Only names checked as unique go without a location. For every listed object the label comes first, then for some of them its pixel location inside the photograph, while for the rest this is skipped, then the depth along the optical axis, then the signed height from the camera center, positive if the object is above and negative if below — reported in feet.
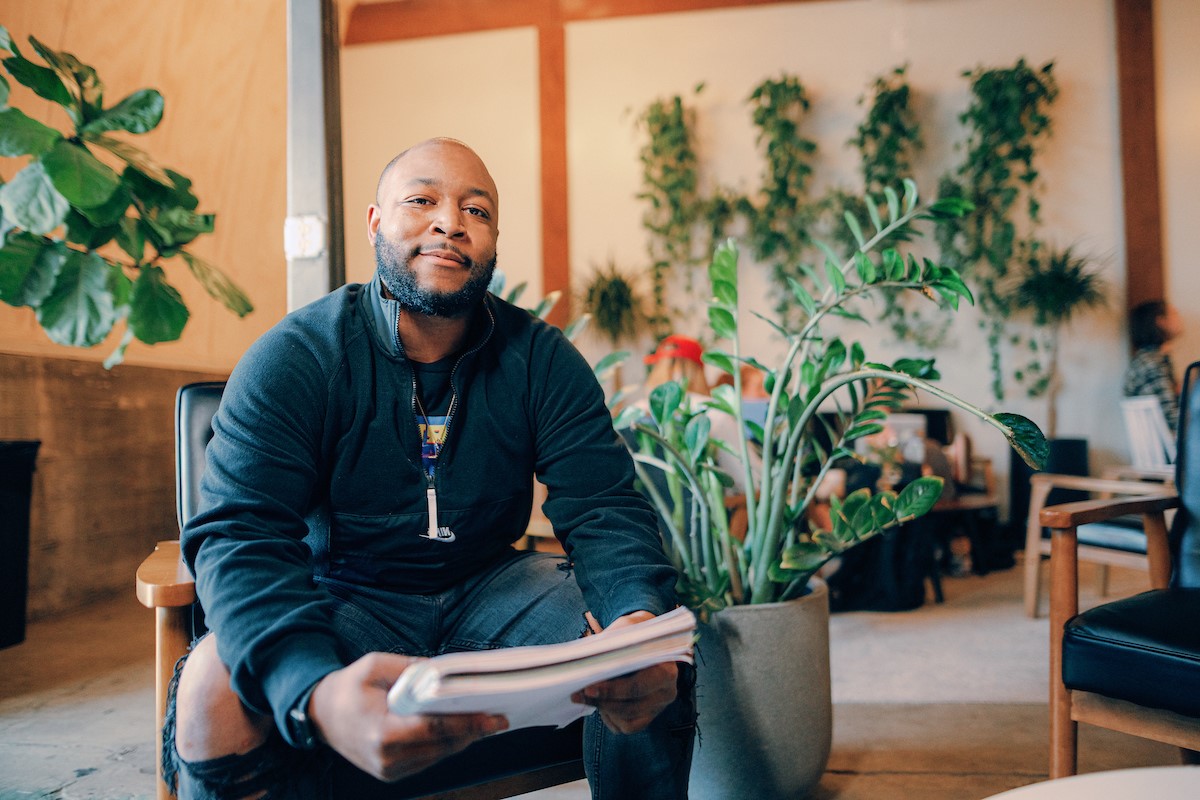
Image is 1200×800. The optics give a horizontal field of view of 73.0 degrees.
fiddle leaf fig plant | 3.82 +0.99
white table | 2.75 -1.36
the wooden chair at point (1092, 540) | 8.87 -1.69
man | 3.15 -0.43
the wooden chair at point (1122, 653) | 4.39 -1.46
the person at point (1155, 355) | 15.42 +0.74
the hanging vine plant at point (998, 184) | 16.61 +4.44
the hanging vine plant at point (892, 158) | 16.93 +5.09
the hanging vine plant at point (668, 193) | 17.66 +4.62
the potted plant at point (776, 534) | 5.02 -0.87
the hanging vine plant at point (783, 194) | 17.28 +4.44
